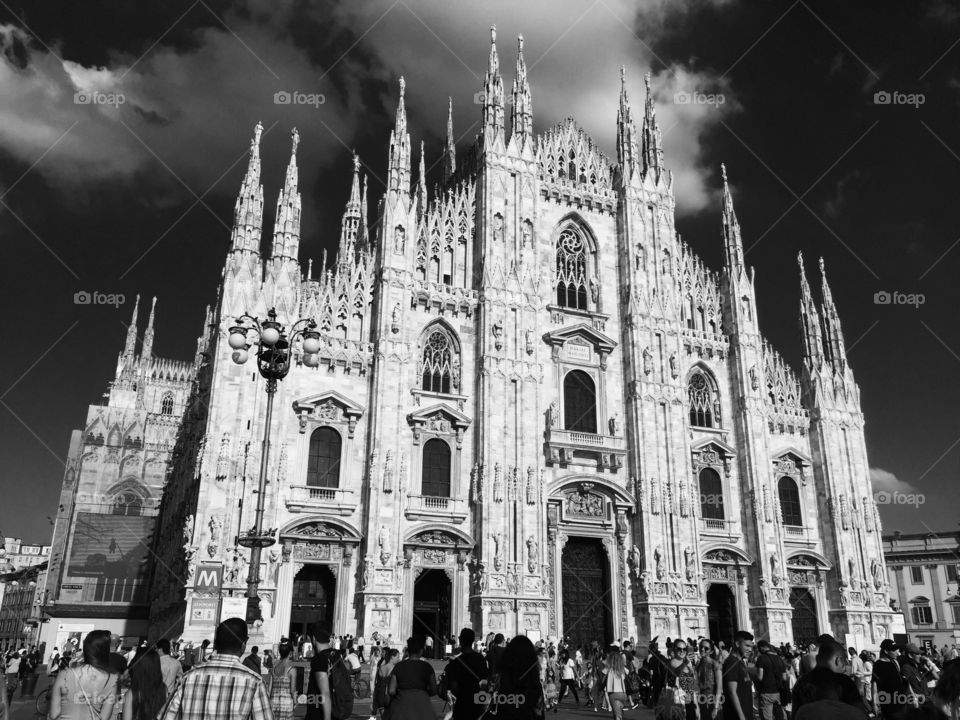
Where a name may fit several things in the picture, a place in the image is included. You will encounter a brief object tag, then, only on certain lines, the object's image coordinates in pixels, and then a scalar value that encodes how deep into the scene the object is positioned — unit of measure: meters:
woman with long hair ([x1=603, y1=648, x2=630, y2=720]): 14.84
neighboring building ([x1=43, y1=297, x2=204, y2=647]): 47.34
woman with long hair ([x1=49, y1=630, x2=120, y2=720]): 6.80
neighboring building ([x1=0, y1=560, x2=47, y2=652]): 95.42
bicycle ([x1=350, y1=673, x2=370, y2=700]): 20.65
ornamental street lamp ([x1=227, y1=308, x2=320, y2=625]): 15.38
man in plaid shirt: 5.39
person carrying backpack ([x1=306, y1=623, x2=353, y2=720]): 8.59
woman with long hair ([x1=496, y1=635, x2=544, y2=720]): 7.36
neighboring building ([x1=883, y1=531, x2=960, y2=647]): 63.59
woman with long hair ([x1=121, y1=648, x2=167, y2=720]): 8.70
